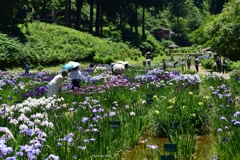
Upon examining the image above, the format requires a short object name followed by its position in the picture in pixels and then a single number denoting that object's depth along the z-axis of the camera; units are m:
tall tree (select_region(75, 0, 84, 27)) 44.26
